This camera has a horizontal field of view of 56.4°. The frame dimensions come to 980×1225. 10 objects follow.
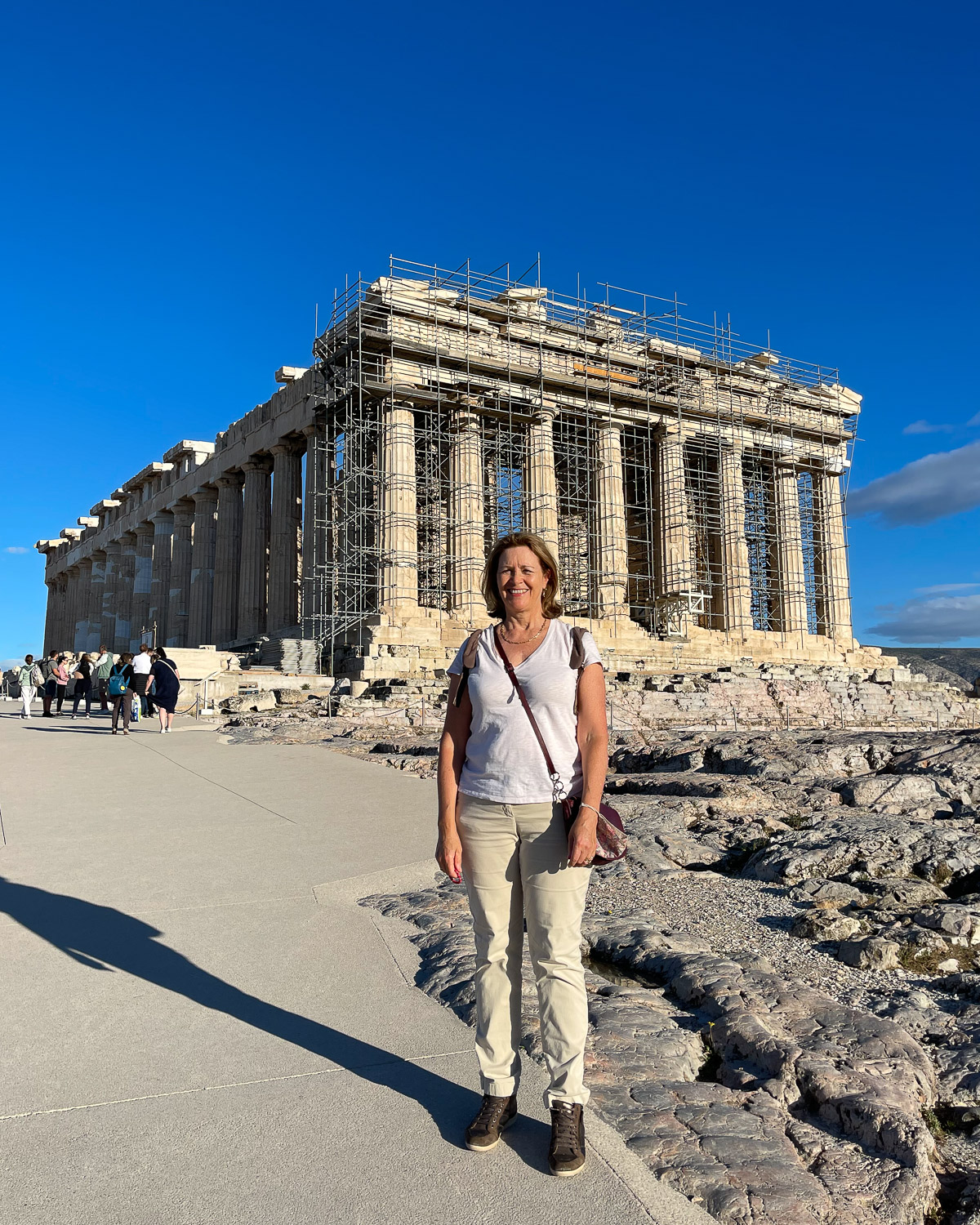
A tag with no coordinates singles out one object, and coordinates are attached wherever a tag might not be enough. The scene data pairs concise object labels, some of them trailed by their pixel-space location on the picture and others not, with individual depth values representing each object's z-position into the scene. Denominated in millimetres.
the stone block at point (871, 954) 4297
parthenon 32656
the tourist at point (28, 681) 23578
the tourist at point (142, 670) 17750
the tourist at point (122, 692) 17141
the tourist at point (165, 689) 17734
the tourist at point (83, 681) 24688
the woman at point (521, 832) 2838
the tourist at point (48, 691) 23797
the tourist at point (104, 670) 22531
